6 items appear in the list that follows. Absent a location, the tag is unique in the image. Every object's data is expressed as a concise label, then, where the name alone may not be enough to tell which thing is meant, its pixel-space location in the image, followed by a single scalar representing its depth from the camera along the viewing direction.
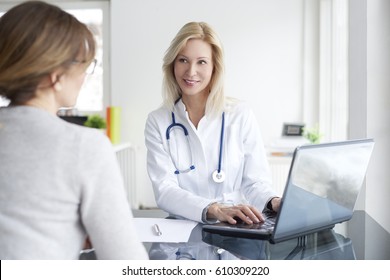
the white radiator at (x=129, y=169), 3.90
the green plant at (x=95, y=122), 3.80
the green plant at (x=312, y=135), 3.32
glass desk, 0.89
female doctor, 1.43
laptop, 0.88
